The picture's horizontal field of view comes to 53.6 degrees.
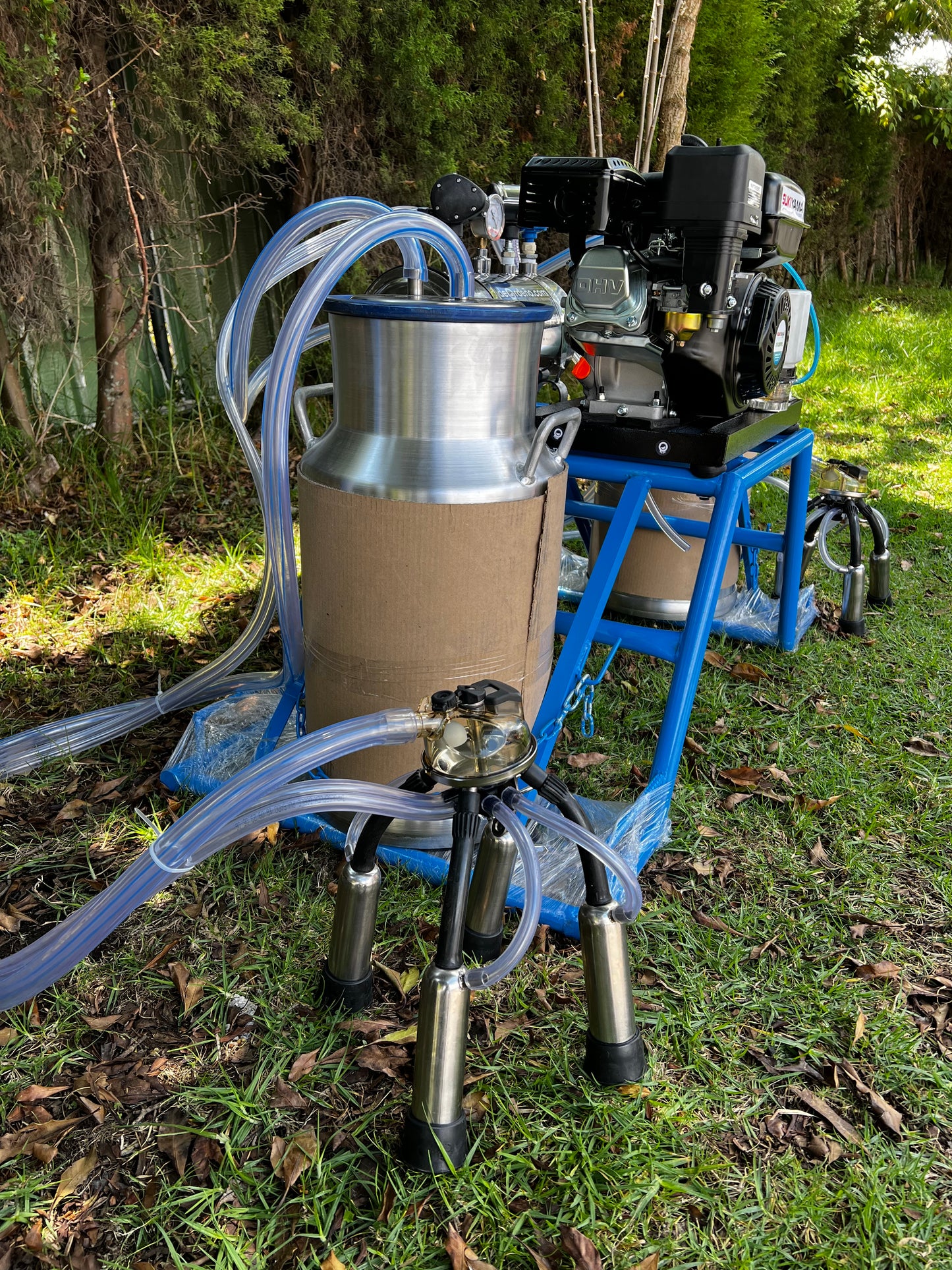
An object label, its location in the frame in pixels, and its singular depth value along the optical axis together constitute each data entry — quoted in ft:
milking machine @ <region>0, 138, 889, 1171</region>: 4.23
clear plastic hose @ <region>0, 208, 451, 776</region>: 5.88
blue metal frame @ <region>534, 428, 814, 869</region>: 6.42
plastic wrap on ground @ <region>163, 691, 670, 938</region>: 6.01
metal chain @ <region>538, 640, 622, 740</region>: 6.38
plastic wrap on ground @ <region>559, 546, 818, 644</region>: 9.74
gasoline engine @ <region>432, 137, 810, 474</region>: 6.55
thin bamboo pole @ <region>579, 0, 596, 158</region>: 13.61
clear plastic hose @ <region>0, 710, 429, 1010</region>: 4.09
